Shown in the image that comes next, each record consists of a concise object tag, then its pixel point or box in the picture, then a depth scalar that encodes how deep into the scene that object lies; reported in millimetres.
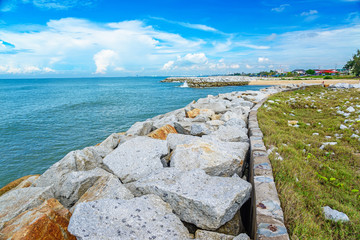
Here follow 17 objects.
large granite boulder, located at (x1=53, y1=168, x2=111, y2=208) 3844
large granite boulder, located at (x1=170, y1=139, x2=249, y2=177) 3934
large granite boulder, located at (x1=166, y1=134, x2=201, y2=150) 4953
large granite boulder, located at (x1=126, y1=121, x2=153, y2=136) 7834
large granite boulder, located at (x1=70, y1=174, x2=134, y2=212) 3207
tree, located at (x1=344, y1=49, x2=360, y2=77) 50478
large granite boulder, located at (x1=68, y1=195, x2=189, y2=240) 2283
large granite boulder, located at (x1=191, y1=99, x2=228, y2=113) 10992
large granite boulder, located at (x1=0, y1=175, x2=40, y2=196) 5544
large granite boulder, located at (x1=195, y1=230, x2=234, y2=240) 2551
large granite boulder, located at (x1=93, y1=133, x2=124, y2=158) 6296
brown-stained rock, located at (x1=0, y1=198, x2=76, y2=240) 2395
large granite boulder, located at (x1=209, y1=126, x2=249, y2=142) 5605
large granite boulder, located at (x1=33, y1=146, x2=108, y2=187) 4605
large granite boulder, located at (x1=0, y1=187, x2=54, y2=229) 3433
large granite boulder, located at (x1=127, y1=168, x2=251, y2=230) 2662
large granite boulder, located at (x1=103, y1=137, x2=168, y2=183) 4109
